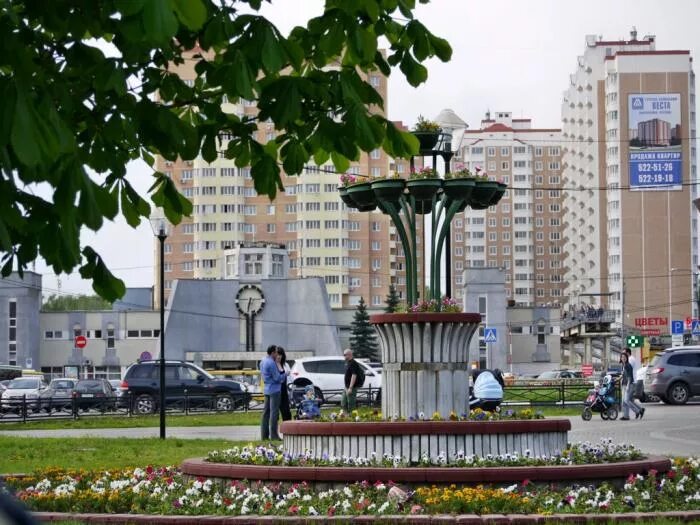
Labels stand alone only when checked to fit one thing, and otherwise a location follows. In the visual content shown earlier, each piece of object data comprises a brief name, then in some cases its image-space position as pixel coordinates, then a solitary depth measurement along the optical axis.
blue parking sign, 66.19
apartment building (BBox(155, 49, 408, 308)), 157.50
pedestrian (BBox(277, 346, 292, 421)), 24.02
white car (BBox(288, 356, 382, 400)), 44.31
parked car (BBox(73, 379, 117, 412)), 39.39
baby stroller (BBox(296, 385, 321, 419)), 23.89
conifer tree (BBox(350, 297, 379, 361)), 114.69
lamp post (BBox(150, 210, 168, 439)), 24.88
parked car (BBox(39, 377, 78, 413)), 49.34
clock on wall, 102.44
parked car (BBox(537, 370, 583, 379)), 80.59
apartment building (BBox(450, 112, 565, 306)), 196.75
